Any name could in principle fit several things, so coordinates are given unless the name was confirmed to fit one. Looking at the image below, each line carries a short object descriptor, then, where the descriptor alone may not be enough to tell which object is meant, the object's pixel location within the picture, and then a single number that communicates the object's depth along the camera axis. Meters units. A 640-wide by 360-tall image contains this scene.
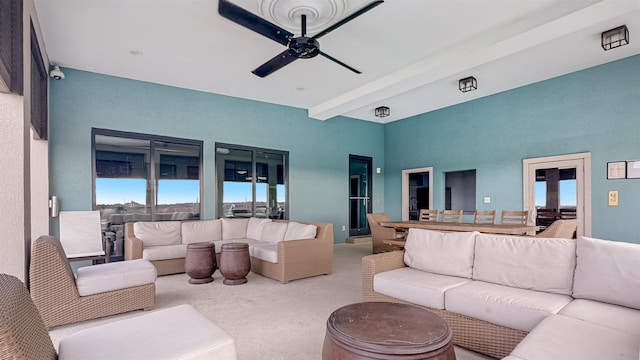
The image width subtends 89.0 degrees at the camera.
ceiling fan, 2.92
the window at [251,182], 6.68
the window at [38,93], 3.71
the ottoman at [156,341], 1.54
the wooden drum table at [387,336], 1.50
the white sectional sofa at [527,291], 1.67
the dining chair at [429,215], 6.62
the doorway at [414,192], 8.59
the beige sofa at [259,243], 4.51
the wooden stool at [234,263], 4.30
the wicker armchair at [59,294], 2.76
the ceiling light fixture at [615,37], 3.84
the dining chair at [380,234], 6.36
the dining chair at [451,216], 6.18
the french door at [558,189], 5.40
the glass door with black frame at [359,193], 8.70
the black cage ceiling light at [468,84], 5.51
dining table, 4.45
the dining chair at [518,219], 5.39
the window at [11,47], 2.24
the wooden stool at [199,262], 4.34
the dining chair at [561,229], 3.72
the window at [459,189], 7.68
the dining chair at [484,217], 5.88
